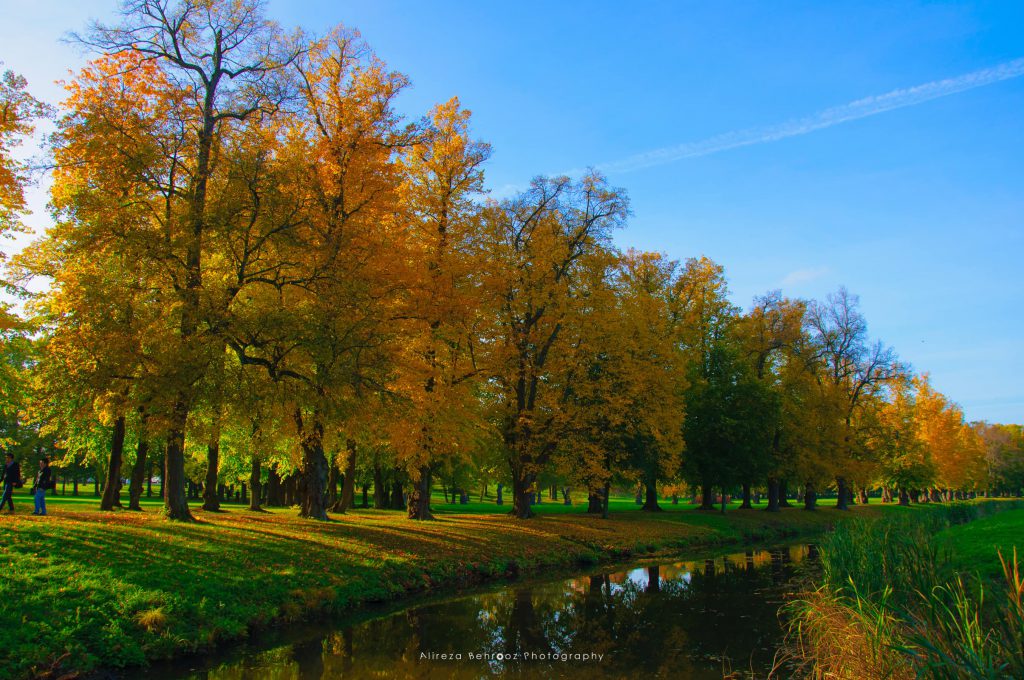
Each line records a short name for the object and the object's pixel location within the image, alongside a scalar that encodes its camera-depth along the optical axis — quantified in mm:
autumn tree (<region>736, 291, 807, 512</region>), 45438
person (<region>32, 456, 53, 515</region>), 17938
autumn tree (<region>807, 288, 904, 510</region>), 52500
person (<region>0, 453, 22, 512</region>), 17594
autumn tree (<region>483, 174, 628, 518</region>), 29453
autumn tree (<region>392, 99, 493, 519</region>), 23281
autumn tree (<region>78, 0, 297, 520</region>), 16719
